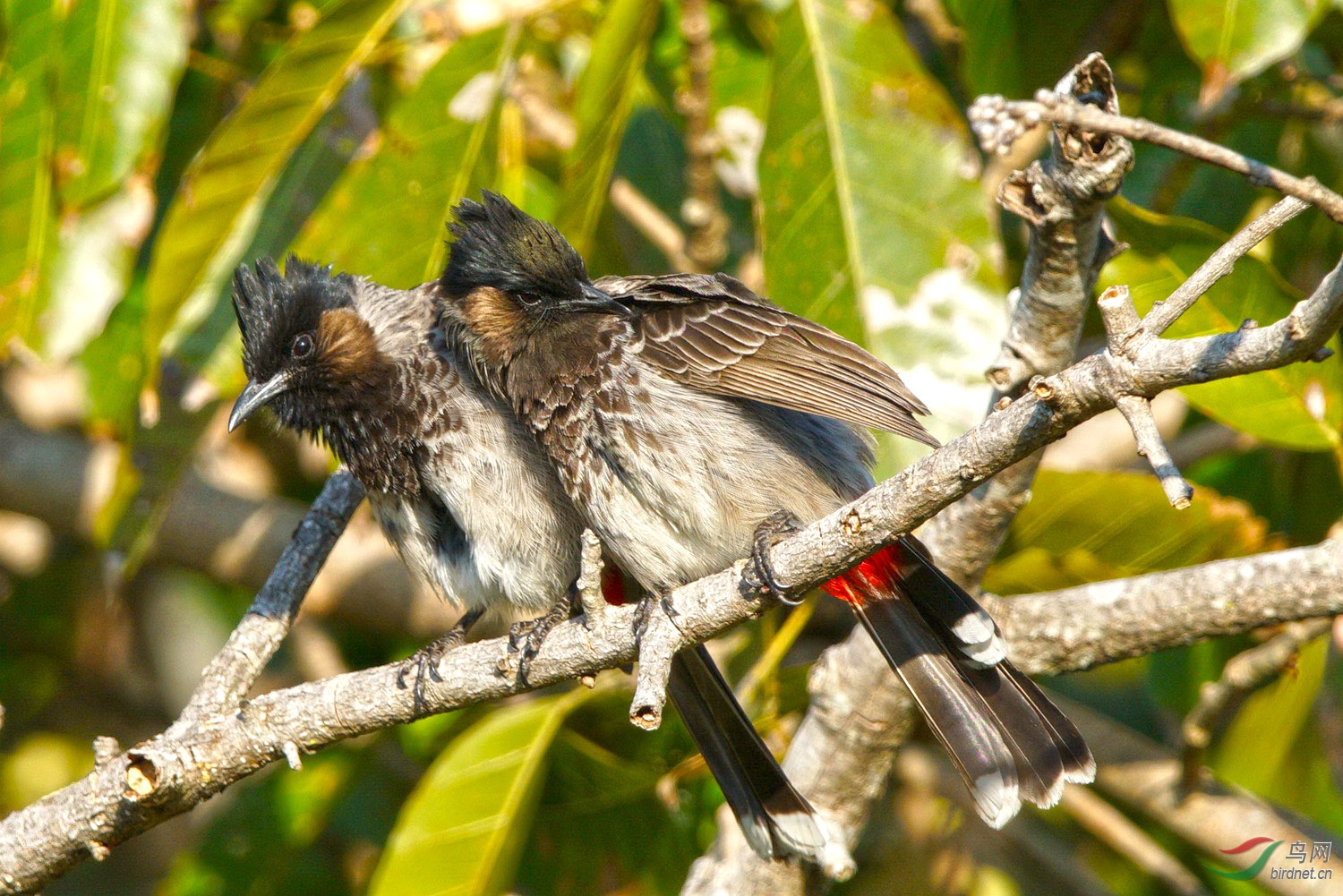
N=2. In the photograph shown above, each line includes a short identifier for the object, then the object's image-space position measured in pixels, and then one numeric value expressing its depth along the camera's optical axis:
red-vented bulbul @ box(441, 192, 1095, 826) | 5.29
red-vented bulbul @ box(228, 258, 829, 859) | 5.90
